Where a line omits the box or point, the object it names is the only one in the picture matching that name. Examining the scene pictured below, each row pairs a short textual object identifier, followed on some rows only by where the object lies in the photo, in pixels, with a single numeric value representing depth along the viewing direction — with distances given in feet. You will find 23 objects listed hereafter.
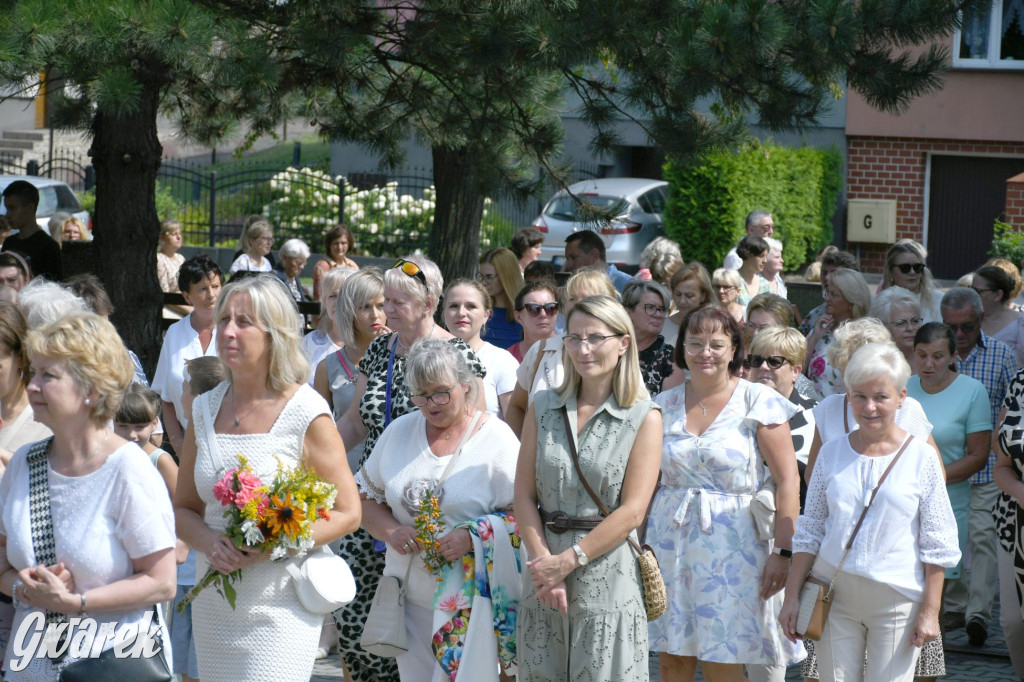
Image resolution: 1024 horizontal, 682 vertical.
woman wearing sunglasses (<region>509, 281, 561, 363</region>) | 43.93
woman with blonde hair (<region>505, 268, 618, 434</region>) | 36.45
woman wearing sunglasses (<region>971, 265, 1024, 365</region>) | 53.52
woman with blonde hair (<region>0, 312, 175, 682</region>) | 23.65
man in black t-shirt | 64.90
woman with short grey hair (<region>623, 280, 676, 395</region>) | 43.39
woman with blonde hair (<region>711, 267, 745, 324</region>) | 58.85
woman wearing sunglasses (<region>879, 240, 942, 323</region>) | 55.83
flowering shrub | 141.28
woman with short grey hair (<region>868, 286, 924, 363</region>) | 46.80
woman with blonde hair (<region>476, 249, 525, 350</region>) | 53.31
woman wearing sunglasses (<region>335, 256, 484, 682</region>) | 33.86
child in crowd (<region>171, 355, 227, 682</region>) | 36.04
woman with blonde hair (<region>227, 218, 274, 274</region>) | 82.28
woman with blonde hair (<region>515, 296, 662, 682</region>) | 28.76
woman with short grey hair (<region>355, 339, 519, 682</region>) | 30.63
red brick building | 146.20
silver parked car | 135.23
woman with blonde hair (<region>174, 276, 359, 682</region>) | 26.68
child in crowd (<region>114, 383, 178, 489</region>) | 32.19
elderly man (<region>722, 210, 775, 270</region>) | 74.69
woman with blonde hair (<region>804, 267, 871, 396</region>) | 51.29
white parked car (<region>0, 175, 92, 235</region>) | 136.36
